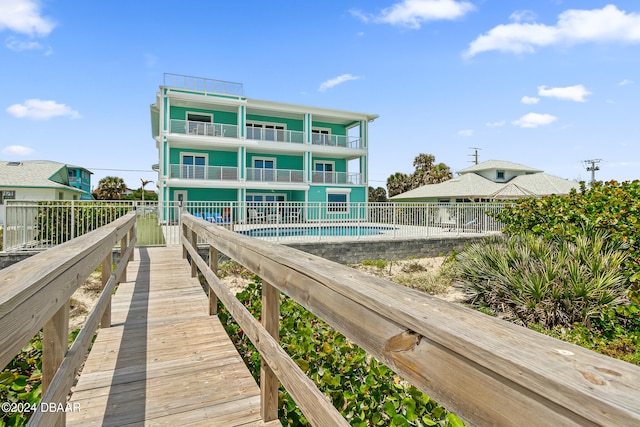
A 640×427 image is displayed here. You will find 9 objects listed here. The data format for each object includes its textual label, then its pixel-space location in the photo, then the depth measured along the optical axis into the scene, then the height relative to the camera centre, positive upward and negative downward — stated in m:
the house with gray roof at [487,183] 28.28 +2.47
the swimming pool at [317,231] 12.90 -0.79
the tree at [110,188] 46.34 +3.28
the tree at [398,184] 42.38 +3.46
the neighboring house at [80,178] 40.72 +4.24
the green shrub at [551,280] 6.10 -1.37
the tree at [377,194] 41.33 +2.18
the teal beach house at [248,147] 21.62 +4.50
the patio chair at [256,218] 12.81 -0.26
